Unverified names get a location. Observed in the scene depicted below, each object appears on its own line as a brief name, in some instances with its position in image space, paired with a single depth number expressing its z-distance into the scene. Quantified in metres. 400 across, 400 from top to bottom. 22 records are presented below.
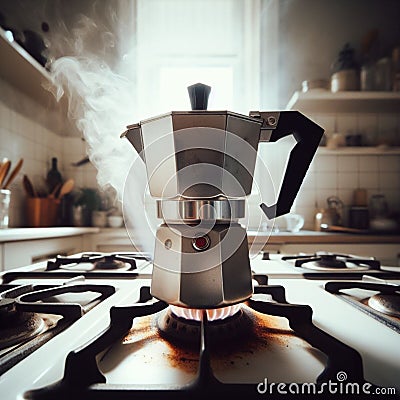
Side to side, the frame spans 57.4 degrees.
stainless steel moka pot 0.37
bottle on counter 1.76
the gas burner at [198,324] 0.33
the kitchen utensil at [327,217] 1.64
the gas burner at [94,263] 0.74
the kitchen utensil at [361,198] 1.83
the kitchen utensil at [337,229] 1.47
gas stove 0.24
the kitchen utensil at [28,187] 1.54
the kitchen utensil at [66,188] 1.69
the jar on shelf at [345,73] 1.66
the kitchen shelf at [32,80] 1.21
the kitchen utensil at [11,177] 1.28
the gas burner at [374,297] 0.40
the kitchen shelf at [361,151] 1.65
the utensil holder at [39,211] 1.55
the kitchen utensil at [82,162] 1.93
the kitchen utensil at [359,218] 1.61
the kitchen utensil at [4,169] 1.22
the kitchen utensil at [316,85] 1.65
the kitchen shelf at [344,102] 1.61
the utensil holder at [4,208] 1.19
